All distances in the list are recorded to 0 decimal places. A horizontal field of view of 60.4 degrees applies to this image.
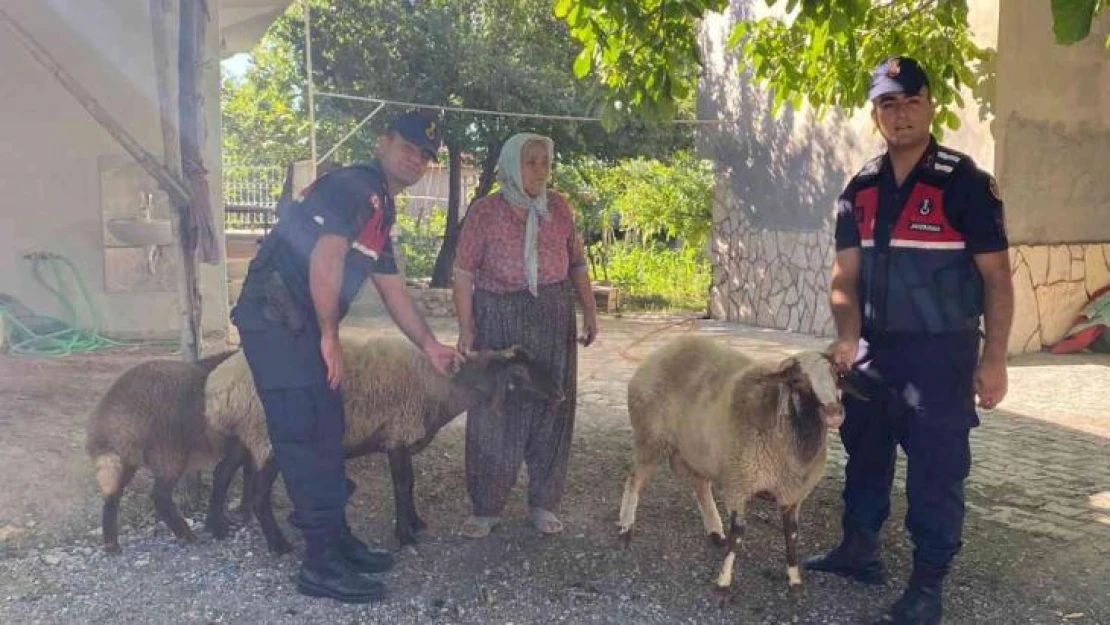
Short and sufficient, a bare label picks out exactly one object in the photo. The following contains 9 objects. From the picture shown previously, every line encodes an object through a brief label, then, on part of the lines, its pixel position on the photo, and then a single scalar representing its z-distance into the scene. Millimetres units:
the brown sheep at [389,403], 4574
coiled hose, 8961
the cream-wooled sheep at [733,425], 3867
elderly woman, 4621
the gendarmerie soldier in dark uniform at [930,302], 3648
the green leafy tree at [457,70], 14414
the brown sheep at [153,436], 4508
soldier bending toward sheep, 3877
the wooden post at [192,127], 5512
